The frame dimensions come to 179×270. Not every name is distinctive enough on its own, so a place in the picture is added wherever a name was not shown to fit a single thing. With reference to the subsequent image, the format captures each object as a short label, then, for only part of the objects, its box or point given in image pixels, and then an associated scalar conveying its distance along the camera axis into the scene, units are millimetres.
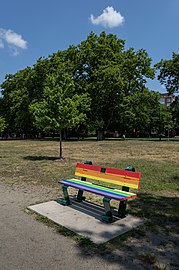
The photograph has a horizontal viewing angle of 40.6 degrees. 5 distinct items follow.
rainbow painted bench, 4348
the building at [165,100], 102688
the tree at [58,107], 12289
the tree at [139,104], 35438
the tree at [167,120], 51781
